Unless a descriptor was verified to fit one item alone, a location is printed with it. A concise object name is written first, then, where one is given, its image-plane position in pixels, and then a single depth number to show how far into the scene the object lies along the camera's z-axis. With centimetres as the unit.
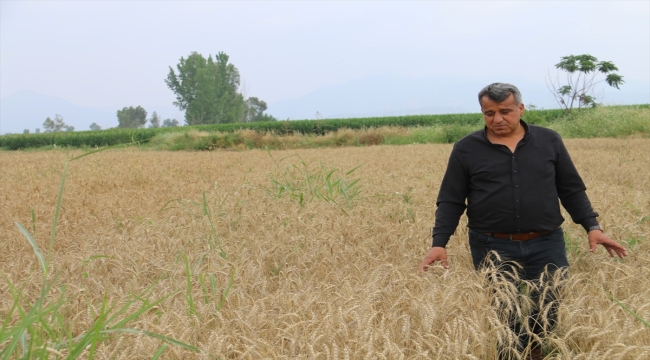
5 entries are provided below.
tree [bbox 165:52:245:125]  7506
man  302
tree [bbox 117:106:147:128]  10881
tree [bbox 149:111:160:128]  11519
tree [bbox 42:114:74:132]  9302
